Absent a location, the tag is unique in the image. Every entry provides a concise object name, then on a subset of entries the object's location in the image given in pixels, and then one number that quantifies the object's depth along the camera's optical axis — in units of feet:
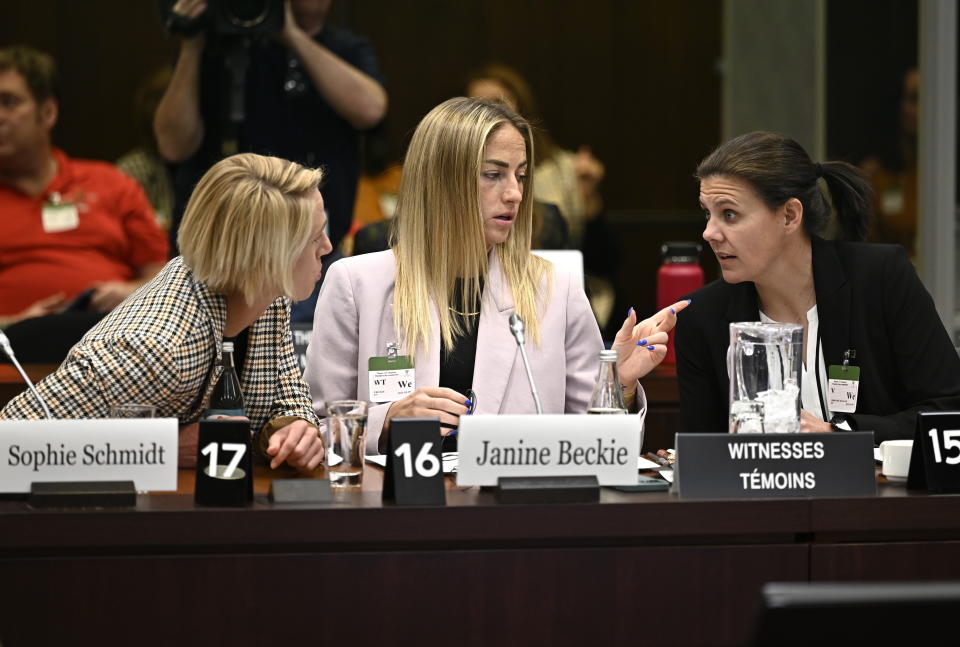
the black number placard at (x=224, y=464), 30.50
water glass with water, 31.08
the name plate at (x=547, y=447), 30.66
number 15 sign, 30.90
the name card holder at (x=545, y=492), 30.60
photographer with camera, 36.65
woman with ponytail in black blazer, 32.89
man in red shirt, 42.22
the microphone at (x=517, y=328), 31.50
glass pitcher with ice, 31.16
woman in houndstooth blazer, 31.49
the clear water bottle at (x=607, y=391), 31.59
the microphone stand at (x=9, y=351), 31.18
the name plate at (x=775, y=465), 30.72
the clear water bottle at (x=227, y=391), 31.92
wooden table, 30.40
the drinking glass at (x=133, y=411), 30.91
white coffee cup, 31.27
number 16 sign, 30.59
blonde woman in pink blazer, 33.23
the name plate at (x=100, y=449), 30.56
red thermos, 37.25
